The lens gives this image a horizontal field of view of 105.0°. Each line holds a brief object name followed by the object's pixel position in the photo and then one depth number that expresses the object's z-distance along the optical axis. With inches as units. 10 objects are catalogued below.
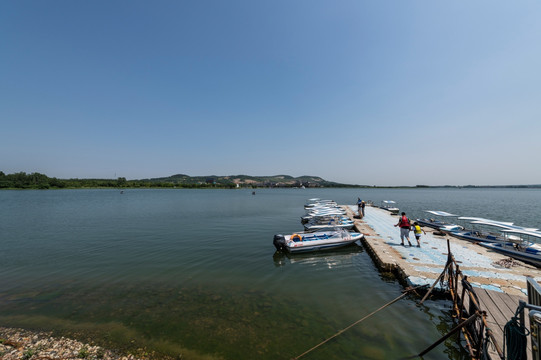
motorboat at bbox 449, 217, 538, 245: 666.1
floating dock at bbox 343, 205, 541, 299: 371.2
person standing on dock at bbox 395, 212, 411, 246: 592.7
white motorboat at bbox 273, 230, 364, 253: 661.3
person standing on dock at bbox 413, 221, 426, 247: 562.7
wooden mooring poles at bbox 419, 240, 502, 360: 195.1
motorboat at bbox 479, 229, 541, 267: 517.7
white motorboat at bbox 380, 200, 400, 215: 1499.8
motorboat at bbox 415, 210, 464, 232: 860.6
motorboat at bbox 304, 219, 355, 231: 922.1
